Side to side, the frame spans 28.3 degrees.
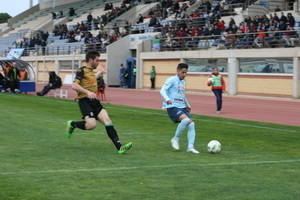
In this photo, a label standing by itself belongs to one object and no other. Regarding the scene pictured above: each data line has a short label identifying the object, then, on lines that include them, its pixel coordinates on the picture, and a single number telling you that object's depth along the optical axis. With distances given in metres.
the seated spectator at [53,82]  33.75
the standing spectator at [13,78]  36.12
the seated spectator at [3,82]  36.72
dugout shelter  36.47
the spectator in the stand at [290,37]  32.28
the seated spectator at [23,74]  37.56
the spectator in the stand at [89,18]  62.96
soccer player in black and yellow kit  10.94
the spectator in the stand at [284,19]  34.19
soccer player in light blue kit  11.44
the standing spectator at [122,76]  47.11
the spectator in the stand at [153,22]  49.06
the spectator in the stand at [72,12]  72.31
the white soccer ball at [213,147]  11.20
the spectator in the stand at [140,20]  53.25
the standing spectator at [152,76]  42.98
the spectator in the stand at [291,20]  33.97
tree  161.68
